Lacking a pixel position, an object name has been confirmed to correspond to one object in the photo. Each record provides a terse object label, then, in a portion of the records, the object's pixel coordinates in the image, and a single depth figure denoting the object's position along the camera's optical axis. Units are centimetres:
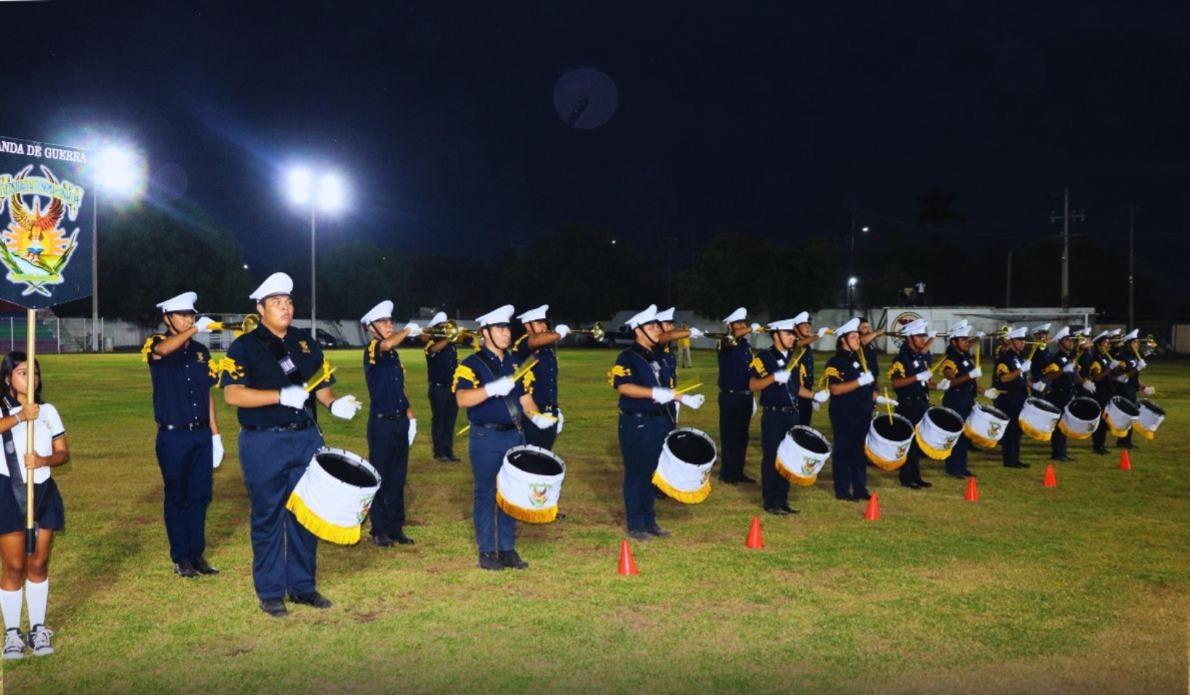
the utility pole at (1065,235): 5167
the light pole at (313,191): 4213
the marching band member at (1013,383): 1334
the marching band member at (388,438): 841
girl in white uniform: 524
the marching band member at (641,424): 847
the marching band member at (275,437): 623
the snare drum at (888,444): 1052
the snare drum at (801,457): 930
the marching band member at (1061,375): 1455
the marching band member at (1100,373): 1506
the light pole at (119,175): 4961
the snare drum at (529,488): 699
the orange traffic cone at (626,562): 738
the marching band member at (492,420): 724
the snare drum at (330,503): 609
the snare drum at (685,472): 823
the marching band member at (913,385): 1147
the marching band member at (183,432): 724
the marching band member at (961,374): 1239
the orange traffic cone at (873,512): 953
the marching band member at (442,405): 1348
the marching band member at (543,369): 1028
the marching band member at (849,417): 1047
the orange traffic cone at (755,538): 827
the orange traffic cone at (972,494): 1066
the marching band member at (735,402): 1187
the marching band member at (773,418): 980
